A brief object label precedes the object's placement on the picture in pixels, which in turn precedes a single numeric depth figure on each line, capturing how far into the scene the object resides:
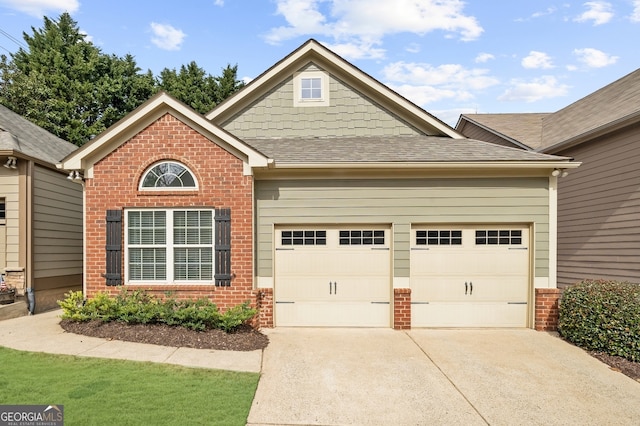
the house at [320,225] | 7.89
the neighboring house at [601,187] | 9.16
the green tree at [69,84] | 23.19
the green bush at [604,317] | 6.34
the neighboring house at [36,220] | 9.27
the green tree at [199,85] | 30.83
